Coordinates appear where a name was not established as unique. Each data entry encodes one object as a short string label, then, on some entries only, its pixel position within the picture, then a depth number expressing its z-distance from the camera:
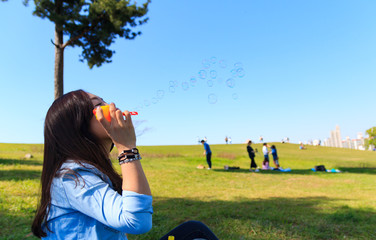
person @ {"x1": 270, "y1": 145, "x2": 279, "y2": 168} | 19.98
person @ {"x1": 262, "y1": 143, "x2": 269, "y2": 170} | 19.48
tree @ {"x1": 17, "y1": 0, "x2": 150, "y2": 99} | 11.56
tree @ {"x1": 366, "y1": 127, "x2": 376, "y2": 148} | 50.13
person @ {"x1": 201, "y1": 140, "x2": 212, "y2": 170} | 17.25
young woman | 1.34
